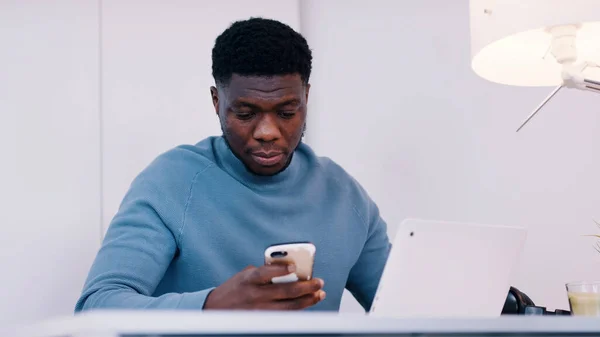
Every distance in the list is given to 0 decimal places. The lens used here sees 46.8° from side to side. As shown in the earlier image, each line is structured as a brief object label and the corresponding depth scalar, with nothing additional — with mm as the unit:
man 1386
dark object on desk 1523
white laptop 1020
